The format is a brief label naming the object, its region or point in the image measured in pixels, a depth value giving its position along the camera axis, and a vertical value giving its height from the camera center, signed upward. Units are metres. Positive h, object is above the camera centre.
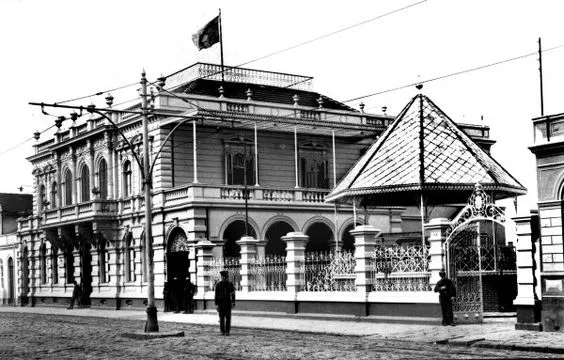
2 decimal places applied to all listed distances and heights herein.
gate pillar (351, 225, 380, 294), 26.17 +0.27
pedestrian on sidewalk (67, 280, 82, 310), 46.10 -1.28
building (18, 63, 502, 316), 39.22 +4.04
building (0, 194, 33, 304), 58.59 +2.00
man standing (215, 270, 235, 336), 23.70 -0.88
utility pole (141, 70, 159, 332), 24.06 +1.15
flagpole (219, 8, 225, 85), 47.48 +11.82
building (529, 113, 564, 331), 20.94 +1.01
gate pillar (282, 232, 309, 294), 29.27 +0.14
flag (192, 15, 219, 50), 44.84 +11.27
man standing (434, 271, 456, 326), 22.77 -0.88
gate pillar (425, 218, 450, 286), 23.91 +0.33
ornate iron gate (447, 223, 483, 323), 24.02 -0.31
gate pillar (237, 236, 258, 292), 31.86 +0.30
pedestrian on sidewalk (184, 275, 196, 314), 35.09 -1.18
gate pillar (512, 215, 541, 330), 21.36 -0.48
